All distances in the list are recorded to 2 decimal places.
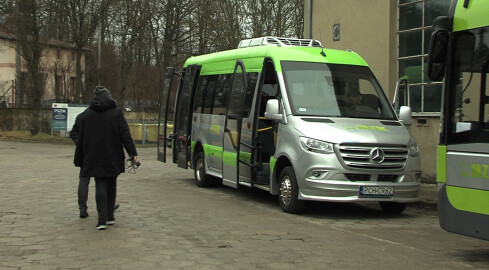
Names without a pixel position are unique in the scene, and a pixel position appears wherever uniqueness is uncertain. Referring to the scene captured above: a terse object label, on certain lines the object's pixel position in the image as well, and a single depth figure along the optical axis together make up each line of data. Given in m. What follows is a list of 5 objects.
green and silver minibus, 8.90
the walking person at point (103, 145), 7.73
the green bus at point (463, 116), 6.14
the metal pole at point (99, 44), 35.59
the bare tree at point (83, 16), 32.12
